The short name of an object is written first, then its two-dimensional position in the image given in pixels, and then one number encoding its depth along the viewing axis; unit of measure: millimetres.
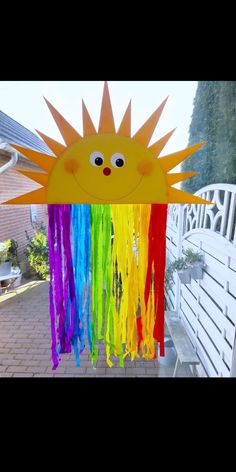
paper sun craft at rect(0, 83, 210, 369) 846
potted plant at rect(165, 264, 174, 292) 1800
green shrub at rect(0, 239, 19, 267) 2293
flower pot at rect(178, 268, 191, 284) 1685
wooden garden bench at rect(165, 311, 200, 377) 1525
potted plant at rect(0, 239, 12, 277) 2282
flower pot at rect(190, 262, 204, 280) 1600
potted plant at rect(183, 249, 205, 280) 1600
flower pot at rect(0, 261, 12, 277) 2297
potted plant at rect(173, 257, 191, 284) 1683
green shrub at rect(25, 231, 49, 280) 2256
